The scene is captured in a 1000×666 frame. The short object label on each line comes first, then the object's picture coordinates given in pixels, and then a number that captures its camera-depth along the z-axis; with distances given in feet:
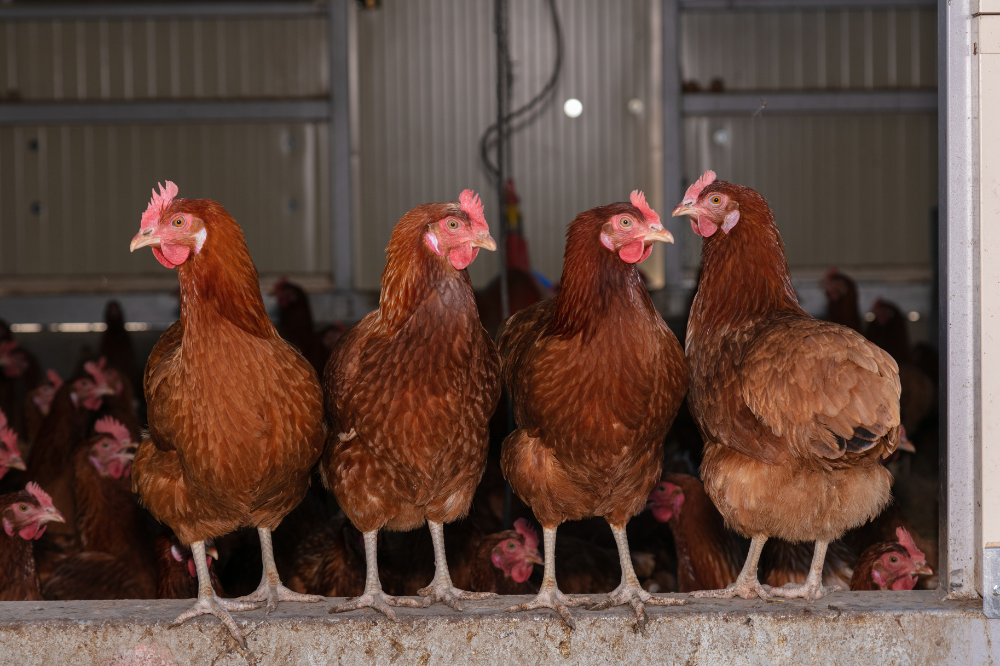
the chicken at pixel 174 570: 10.27
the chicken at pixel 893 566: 10.21
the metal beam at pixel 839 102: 25.84
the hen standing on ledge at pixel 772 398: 7.86
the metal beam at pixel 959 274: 8.11
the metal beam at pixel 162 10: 25.59
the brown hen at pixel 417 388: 8.23
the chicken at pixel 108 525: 11.80
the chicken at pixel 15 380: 20.06
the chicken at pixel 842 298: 21.49
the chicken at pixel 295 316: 21.07
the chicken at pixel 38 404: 18.06
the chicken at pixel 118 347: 22.13
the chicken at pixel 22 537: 10.52
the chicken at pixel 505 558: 10.86
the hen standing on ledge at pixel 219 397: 7.90
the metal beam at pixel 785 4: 25.59
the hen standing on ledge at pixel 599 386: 8.18
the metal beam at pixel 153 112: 25.80
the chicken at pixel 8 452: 12.95
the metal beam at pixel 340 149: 25.61
